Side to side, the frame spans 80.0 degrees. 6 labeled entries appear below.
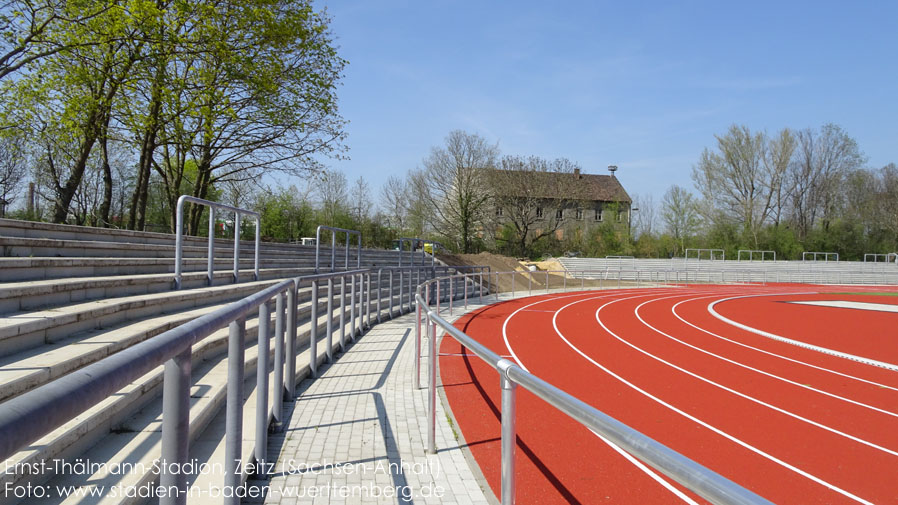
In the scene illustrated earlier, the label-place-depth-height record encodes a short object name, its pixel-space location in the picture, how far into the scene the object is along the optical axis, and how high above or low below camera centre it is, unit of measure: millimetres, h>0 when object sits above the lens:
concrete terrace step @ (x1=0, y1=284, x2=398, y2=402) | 3119 -816
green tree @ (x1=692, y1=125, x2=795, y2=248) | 53188 +7693
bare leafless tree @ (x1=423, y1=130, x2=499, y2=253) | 43312 +4331
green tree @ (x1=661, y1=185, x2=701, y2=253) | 54156 +3492
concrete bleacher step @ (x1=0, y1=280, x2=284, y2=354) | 3742 -683
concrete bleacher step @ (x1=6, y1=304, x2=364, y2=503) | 2729 -1212
